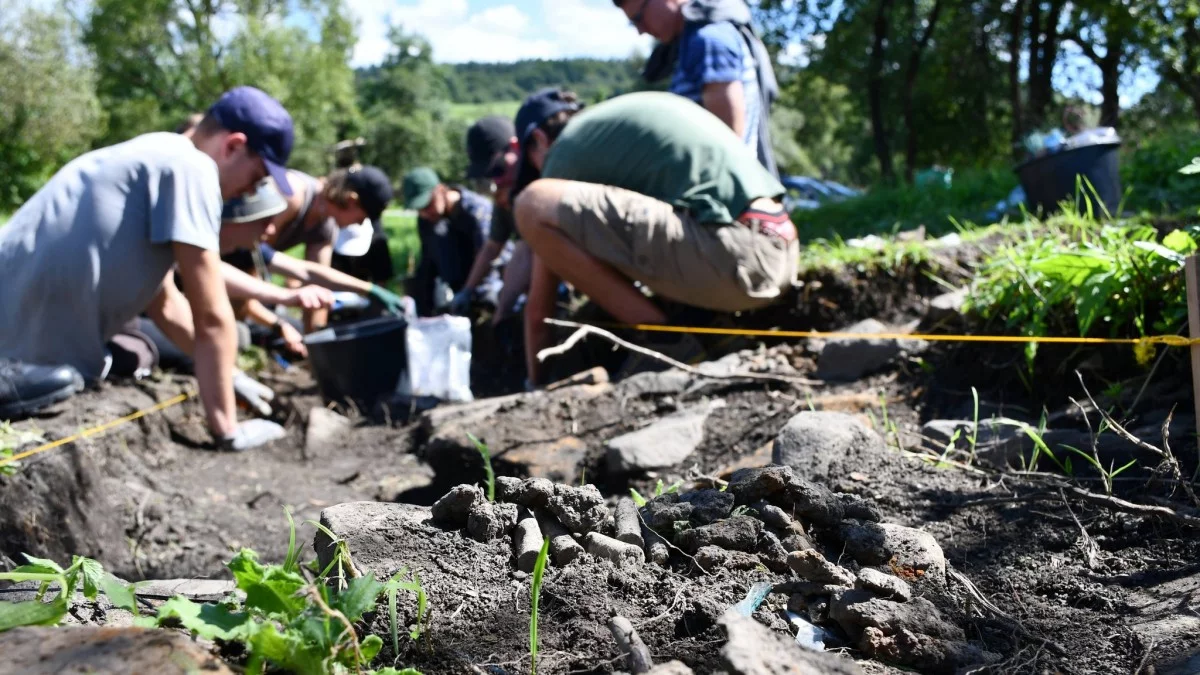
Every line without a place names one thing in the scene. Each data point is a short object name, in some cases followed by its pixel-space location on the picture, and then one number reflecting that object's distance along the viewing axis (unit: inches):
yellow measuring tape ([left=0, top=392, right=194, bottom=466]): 109.0
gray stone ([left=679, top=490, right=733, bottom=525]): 62.5
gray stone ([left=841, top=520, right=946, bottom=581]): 59.1
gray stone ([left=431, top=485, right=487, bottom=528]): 60.5
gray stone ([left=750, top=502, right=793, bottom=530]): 61.7
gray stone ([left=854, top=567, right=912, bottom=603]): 54.1
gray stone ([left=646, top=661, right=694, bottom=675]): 42.6
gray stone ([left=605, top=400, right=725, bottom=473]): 104.6
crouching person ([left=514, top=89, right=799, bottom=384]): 141.4
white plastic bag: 178.2
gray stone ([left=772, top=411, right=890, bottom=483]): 81.8
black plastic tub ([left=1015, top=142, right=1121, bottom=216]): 199.5
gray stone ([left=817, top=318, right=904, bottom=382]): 122.6
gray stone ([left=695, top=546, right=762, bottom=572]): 57.9
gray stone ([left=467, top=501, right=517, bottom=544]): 60.2
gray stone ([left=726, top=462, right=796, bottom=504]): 64.2
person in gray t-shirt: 134.9
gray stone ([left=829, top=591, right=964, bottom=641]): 50.9
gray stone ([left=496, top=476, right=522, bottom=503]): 62.7
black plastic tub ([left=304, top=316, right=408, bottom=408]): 174.9
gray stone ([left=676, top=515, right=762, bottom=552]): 59.7
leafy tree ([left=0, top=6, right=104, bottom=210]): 1106.7
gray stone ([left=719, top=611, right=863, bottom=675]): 41.3
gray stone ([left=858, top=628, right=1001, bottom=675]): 49.8
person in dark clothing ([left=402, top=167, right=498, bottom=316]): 259.0
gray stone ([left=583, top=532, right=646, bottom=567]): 58.2
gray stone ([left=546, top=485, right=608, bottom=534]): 61.4
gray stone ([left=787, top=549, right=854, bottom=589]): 56.1
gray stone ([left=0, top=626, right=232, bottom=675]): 39.4
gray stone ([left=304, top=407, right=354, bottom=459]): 159.3
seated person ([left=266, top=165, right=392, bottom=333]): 239.3
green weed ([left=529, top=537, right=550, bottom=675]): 46.0
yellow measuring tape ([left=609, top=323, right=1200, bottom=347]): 73.4
